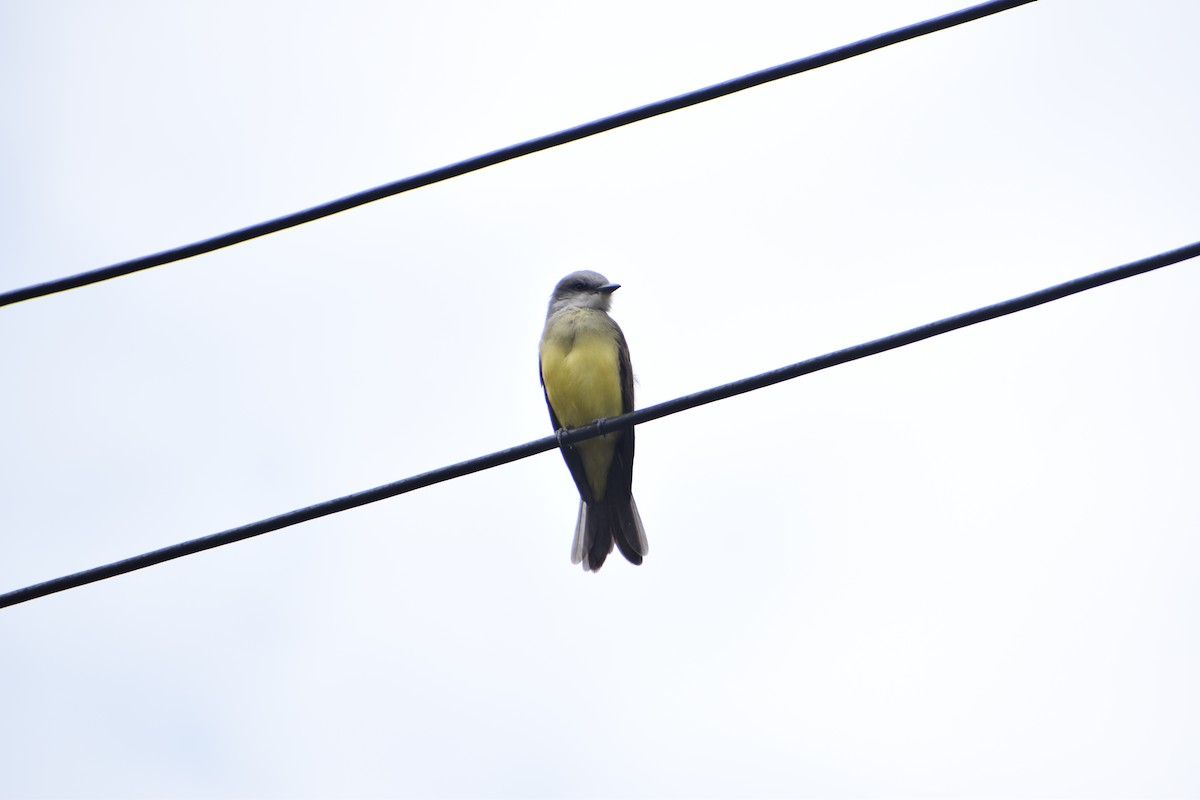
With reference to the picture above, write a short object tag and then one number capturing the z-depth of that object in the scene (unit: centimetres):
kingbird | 1596
